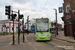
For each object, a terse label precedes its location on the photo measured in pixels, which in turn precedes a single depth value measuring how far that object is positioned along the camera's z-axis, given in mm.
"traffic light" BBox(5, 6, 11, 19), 13707
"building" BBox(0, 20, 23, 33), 57062
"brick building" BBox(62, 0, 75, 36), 24859
